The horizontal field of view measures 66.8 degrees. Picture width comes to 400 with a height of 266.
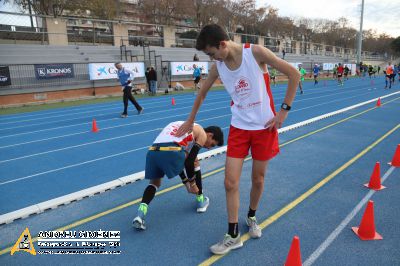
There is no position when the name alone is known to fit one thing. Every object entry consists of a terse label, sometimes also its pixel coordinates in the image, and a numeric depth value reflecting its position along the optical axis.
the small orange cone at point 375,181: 4.45
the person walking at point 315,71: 24.83
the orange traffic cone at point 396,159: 5.42
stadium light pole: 44.75
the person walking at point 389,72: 21.32
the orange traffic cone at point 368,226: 3.18
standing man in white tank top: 2.64
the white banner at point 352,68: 44.43
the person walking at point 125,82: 11.30
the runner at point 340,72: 25.56
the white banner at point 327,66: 41.92
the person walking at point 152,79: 19.00
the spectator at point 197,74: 20.08
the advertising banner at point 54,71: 17.67
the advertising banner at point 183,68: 23.83
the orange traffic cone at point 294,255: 2.55
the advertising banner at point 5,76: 16.25
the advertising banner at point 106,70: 19.53
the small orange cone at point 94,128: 9.12
